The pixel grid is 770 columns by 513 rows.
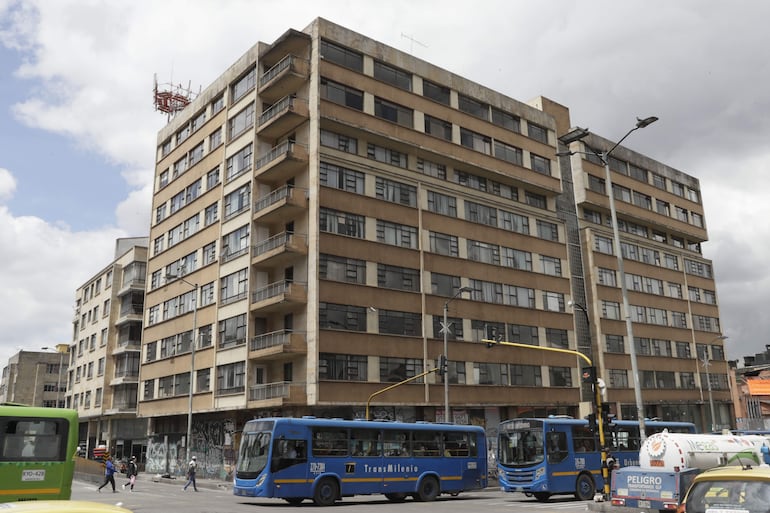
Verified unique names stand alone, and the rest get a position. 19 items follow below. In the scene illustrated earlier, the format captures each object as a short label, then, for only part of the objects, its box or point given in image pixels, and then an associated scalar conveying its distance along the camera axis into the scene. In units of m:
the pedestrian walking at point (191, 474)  35.59
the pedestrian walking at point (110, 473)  33.91
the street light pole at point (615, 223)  23.14
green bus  16.58
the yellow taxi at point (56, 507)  5.60
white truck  17.39
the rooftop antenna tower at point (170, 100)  68.31
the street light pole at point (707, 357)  59.56
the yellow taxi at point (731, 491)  9.16
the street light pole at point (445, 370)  34.17
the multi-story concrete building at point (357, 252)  40.16
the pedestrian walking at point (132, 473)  35.00
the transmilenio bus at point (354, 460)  23.47
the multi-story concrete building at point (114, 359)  63.19
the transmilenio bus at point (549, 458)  26.70
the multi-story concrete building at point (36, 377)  108.81
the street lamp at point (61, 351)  106.62
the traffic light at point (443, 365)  33.72
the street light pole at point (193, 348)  41.56
